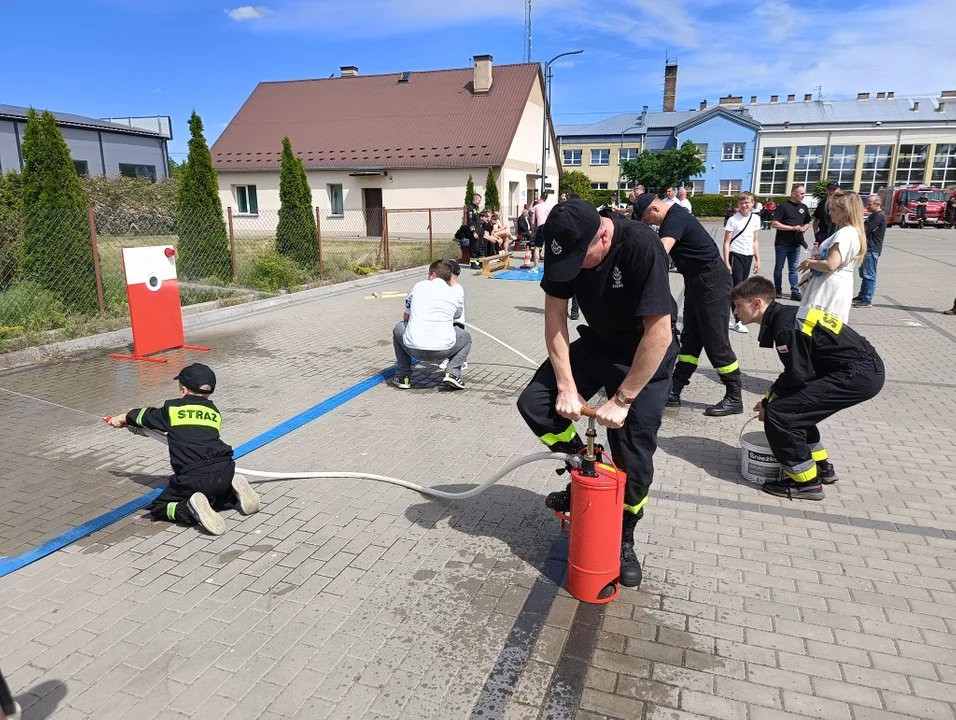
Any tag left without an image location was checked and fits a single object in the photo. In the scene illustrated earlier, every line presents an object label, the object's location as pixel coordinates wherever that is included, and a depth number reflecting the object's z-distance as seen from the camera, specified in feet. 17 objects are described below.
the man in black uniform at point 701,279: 17.71
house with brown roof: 97.71
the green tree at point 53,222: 30.73
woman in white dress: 18.40
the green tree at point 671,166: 177.47
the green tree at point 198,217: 40.32
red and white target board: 25.29
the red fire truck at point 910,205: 119.85
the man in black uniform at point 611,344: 8.93
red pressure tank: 9.57
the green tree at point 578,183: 158.30
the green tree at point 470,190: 75.27
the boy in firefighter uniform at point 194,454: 12.54
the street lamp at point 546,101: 89.40
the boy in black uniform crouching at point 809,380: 13.37
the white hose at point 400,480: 11.42
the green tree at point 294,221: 47.91
